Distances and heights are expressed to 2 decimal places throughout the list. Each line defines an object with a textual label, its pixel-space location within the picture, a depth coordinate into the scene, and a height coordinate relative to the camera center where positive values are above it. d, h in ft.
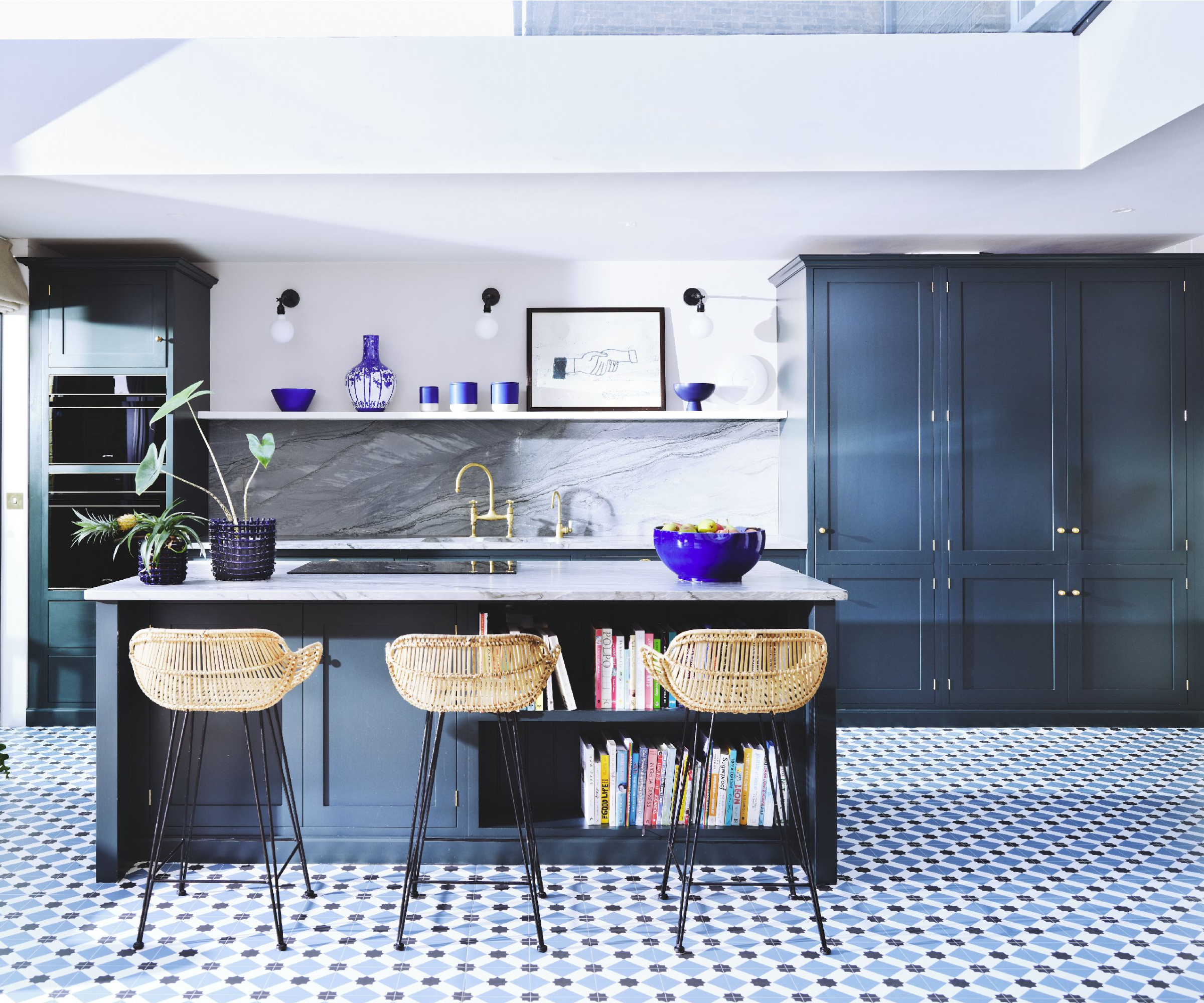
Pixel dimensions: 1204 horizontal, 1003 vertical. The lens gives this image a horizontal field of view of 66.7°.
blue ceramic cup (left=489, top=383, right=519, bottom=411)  16.52 +2.13
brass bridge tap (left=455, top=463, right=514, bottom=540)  16.56 -0.04
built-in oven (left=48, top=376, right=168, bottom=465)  15.51 +1.64
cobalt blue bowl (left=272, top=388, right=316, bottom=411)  16.40 +2.10
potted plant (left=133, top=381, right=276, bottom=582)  9.70 -0.30
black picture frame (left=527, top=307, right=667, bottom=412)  17.10 +3.73
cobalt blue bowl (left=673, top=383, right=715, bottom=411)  16.55 +2.18
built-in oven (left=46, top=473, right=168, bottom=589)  15.51 +0.14
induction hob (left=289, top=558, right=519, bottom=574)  10.69 -0.64
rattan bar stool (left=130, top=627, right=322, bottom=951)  8.30 -1.44
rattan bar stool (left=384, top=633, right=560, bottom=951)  8.11 -1.43
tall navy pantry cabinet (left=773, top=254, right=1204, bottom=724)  15.26 +0.87
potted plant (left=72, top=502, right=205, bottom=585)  9.47 -0.26
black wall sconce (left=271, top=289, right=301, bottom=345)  16.65 +3.57
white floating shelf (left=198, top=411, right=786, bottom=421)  16.25 +1.77
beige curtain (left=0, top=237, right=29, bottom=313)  14.82 +3.80
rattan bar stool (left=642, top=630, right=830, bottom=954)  8.20 -1.44
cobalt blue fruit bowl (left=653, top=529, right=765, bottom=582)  9.39 -0.43
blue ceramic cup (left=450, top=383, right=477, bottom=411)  16.49 +2.15
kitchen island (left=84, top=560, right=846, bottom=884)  9.71 -2.52
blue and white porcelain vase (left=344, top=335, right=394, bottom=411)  16.66 +2.39
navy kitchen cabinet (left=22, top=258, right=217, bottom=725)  15.38 +1.40
